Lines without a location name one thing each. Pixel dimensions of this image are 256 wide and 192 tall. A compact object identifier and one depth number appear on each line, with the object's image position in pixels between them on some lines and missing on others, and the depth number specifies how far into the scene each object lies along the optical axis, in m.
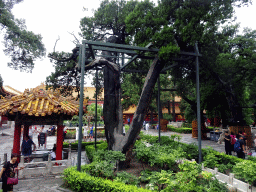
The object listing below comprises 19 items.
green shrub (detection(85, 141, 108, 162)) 9.86
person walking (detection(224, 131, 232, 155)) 9.16
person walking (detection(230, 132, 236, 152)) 9.40
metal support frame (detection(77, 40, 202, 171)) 5.56
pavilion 6.68
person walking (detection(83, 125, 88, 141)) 17.39
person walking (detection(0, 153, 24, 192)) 4.46
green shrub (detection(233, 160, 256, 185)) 4.66
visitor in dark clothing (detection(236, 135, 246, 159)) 8.07
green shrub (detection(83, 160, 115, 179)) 5.45
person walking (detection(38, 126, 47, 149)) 13.41
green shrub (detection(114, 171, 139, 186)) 5.08
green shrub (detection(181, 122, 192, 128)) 26.13
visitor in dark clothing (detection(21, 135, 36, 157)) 7.87
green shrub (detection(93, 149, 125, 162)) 6.20
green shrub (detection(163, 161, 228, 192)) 4.12
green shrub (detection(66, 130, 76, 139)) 18.58
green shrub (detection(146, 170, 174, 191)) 4.46
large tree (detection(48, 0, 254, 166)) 6.73
